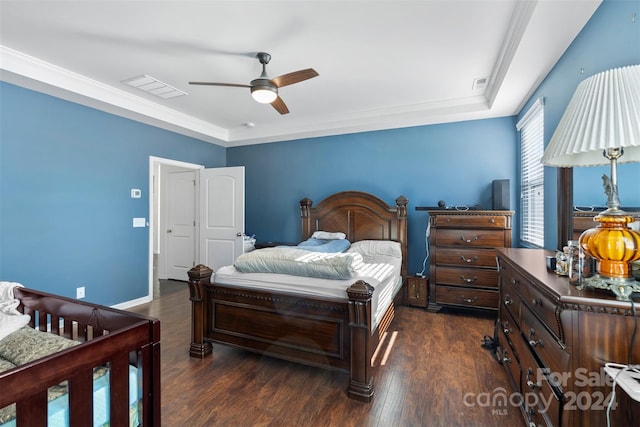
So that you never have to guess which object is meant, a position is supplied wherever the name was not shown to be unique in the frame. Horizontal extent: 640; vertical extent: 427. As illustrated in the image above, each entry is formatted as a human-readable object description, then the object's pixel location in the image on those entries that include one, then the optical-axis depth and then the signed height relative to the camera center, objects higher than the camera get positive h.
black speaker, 3.49 +0.24
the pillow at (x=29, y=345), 1.20 -0.56
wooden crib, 0.83 -0.52
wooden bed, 1.94 -0.86
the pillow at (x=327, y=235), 4.15 -0.29
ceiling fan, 2.38 +1.14
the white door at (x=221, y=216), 4.57 -0.01
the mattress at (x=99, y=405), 0.96 -0.68
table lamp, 1.02 +0.27
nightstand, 3.80 -1.00
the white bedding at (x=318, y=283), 2.16 -0.54
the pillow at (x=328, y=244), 3.55 -0.39
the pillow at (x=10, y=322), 1.22 -0.47
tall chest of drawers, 3.37 -0.49
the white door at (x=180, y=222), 5.27 -0.13
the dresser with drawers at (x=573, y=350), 1.00 -0.53
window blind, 2.93 +0.44
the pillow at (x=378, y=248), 3.71 -0.44
